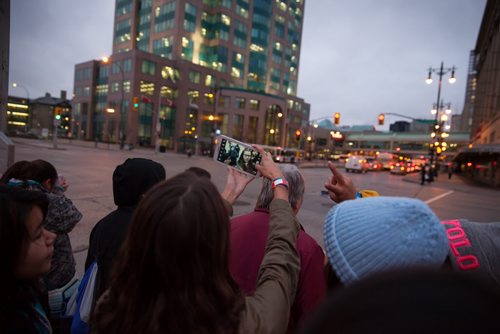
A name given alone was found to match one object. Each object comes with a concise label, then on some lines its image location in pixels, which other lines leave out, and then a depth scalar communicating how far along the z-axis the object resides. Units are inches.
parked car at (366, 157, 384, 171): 1944.5
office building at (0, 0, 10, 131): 215.8
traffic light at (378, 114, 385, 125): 1262.4
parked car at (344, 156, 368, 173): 1473.9
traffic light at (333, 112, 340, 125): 1210.6
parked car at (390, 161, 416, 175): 1518.2
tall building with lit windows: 2377.0
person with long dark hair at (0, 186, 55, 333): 51.5
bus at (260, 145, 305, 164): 1903.2
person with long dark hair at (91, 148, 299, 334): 43.1
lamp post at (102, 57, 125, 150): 1251.8
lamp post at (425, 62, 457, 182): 978.1
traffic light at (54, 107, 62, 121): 1177.0
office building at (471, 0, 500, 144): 1300.4
